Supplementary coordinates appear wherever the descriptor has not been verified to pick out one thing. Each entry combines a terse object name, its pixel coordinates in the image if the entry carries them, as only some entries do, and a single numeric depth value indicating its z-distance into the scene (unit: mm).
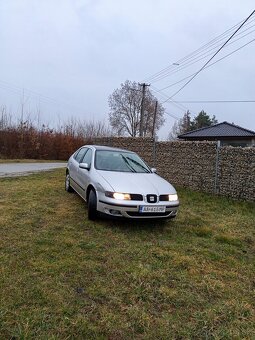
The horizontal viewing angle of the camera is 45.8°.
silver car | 5000
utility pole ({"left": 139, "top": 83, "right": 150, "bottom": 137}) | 32141
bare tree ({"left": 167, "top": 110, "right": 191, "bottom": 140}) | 60250
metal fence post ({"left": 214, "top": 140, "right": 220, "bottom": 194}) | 9125
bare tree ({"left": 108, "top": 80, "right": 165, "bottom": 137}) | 51344
